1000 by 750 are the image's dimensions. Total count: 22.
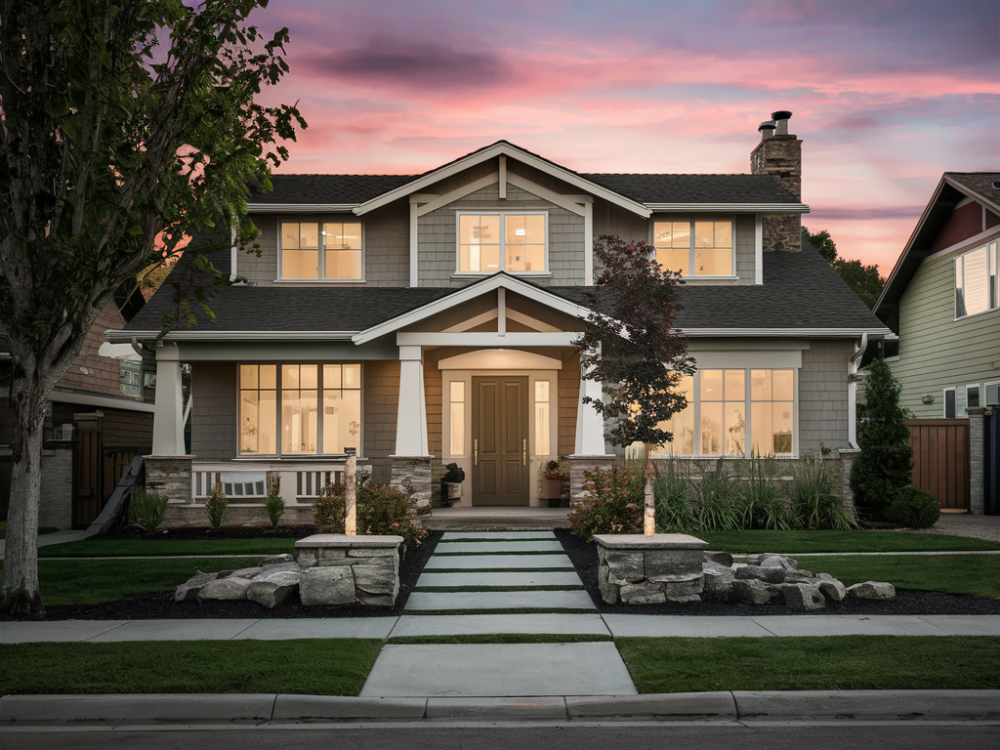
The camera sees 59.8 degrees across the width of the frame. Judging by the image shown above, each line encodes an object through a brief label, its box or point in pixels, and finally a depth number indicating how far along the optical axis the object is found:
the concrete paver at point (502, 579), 10.40
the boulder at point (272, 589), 8.95
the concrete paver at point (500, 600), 9.20
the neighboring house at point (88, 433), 16.22
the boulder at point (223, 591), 9.23
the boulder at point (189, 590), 9.30
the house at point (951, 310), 18.98
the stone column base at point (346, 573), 9.01
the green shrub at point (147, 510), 14.87
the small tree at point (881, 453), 15.90
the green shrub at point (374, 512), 11.75
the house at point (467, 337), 15.80
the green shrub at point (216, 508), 14.81
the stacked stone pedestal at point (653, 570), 9.06
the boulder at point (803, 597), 8.79
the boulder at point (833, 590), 9.08
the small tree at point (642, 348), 10.22
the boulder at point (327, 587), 9.00
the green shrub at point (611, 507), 12.21
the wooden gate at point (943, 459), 18.77
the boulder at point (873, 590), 9.16
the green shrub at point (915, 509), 15.38
